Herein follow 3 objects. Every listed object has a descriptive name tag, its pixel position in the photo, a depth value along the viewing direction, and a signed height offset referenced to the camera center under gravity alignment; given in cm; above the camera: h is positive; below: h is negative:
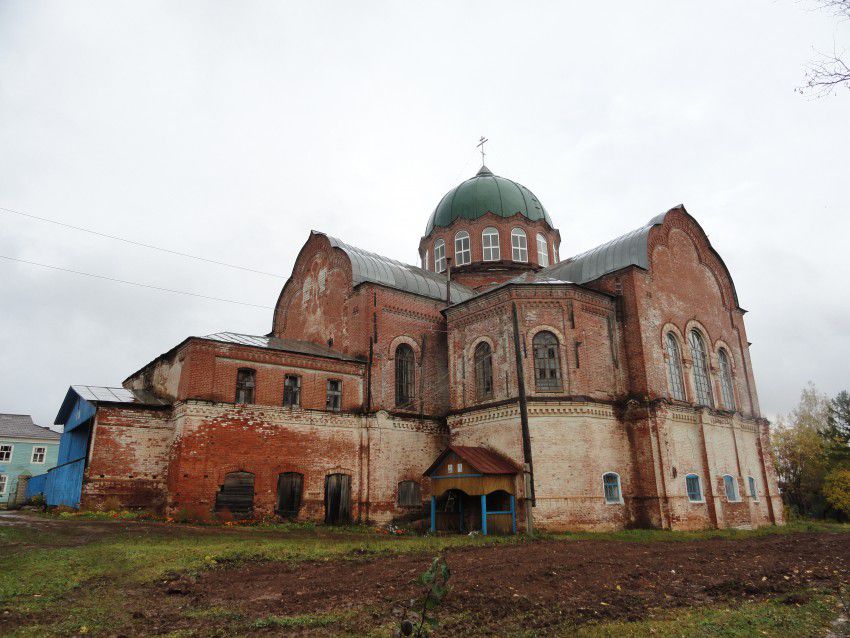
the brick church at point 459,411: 1922 +304
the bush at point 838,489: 3334 +24
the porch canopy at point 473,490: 1891 +34
